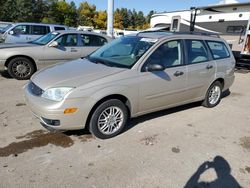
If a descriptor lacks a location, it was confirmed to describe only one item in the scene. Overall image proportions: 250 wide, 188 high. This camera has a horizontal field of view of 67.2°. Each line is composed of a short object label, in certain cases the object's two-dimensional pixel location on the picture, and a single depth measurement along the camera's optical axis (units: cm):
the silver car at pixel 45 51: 547
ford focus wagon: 269
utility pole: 985
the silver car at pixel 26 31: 911
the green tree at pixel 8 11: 4169
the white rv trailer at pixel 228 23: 833
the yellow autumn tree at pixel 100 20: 6774
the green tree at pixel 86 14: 6598
